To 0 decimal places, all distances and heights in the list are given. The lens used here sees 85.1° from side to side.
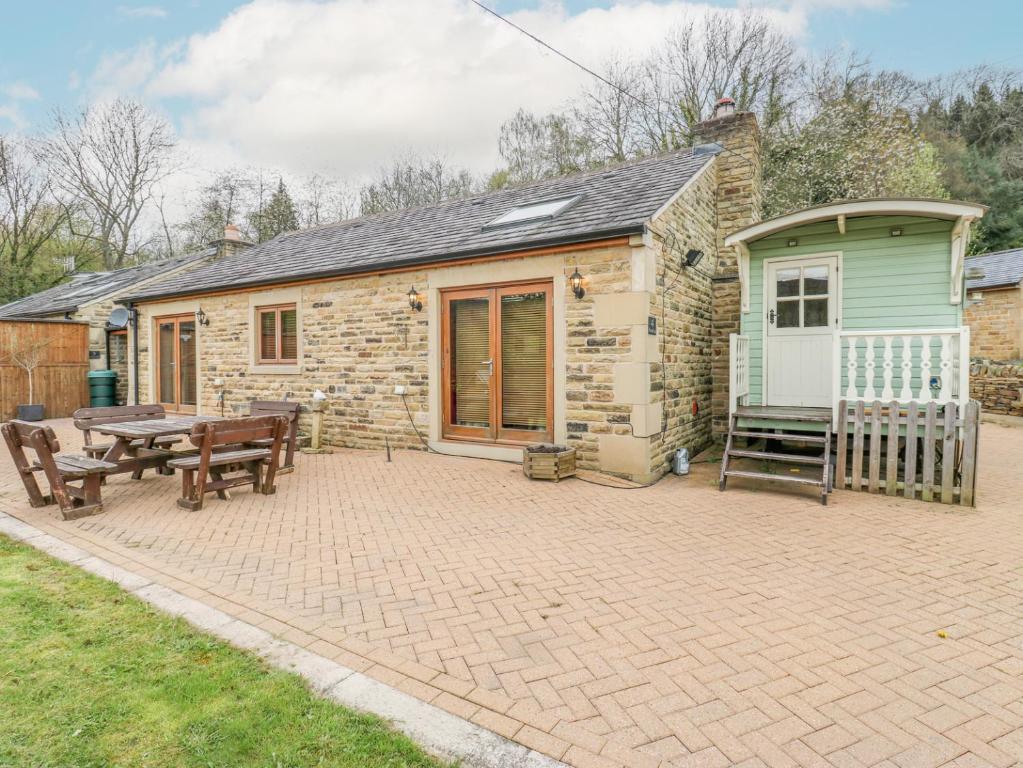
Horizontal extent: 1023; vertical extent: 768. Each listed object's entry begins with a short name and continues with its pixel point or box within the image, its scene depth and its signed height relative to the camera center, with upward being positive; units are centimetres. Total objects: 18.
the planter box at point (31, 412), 1358 -114
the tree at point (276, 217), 2684 +717
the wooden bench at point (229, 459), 555 -100
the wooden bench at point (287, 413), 748 -70
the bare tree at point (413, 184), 2555 +839
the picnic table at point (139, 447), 602 -96
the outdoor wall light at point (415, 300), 871 +101
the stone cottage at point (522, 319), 709 +72
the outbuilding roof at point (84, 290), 1670 +255
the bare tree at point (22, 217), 2239 +620
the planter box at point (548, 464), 680 -122
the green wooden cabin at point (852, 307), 664 +77
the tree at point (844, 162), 1623 +596
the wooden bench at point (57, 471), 517 -101
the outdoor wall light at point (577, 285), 719 +103
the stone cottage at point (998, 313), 1609 +147
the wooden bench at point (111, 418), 691 -70
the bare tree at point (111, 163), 2233 +841
